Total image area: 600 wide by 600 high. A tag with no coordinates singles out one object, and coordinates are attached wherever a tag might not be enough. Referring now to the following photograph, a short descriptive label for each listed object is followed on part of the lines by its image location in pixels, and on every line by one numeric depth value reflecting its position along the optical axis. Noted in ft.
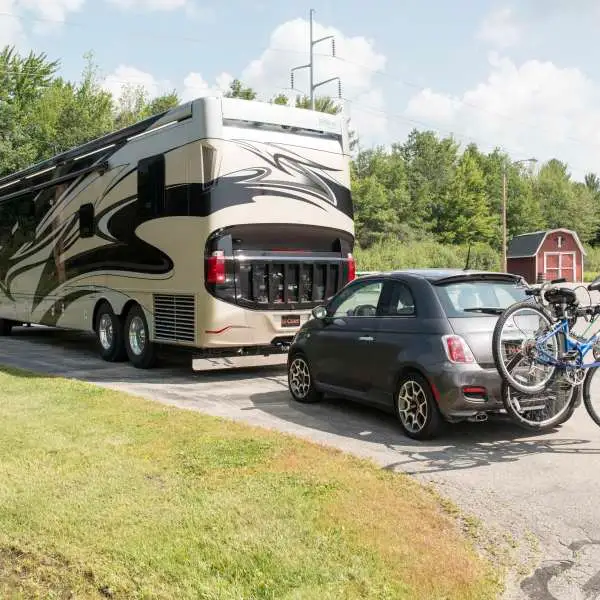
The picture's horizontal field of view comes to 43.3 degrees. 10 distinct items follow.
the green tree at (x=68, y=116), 168.04
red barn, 232.12
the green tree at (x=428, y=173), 275.80
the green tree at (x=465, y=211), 273.13
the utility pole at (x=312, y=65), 134.35
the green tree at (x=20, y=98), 137.18
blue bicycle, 21.63
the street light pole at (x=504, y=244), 163.38
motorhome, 34.91
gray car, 22.47
